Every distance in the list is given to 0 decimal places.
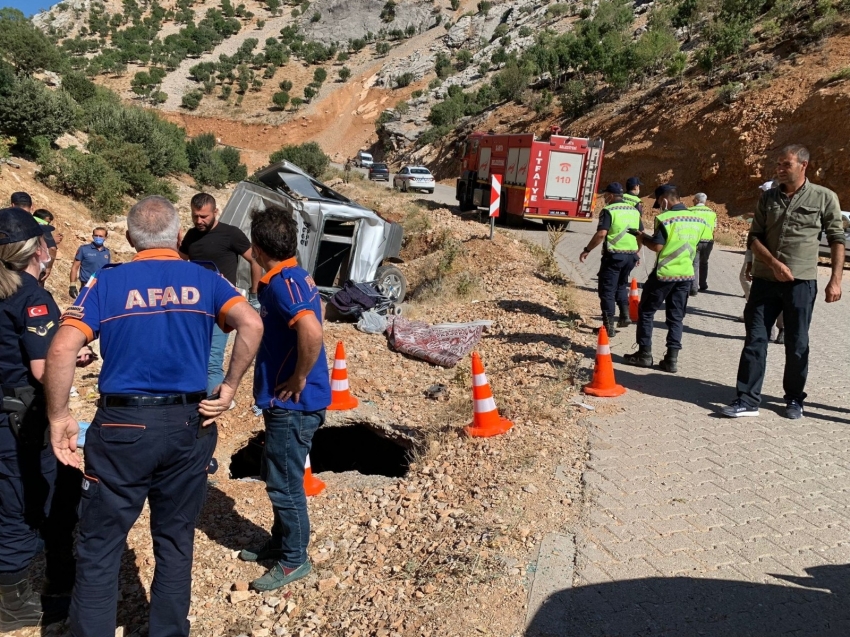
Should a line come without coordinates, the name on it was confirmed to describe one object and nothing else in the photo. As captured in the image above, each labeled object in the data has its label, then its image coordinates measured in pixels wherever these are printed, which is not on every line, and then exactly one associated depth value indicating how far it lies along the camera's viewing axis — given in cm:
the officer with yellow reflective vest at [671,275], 648
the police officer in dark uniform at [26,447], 301
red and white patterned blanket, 770
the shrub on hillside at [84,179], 1414
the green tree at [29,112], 1427
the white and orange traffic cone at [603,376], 590
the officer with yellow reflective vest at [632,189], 840
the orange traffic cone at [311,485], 473
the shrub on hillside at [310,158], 3491
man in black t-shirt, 554
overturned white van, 927
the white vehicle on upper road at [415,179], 3162
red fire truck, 1875
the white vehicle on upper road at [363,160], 4669
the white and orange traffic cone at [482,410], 505
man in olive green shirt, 494
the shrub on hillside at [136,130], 1897
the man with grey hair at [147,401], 262
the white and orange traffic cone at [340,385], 612
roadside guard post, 1530
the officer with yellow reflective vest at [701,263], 920
